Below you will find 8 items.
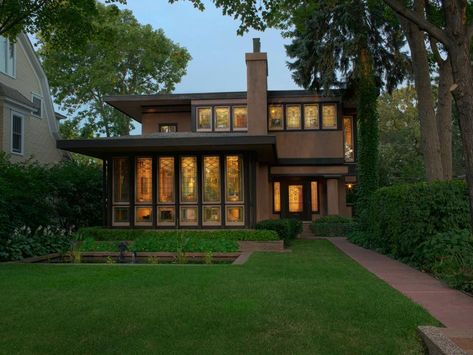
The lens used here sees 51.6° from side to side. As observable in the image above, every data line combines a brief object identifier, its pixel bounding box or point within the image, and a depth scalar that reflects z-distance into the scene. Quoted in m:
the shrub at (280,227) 16.31
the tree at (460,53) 4.99
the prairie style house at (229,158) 16.41
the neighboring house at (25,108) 20.16
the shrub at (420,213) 10.63
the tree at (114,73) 33.59
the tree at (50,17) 11.23
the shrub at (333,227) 21.91
